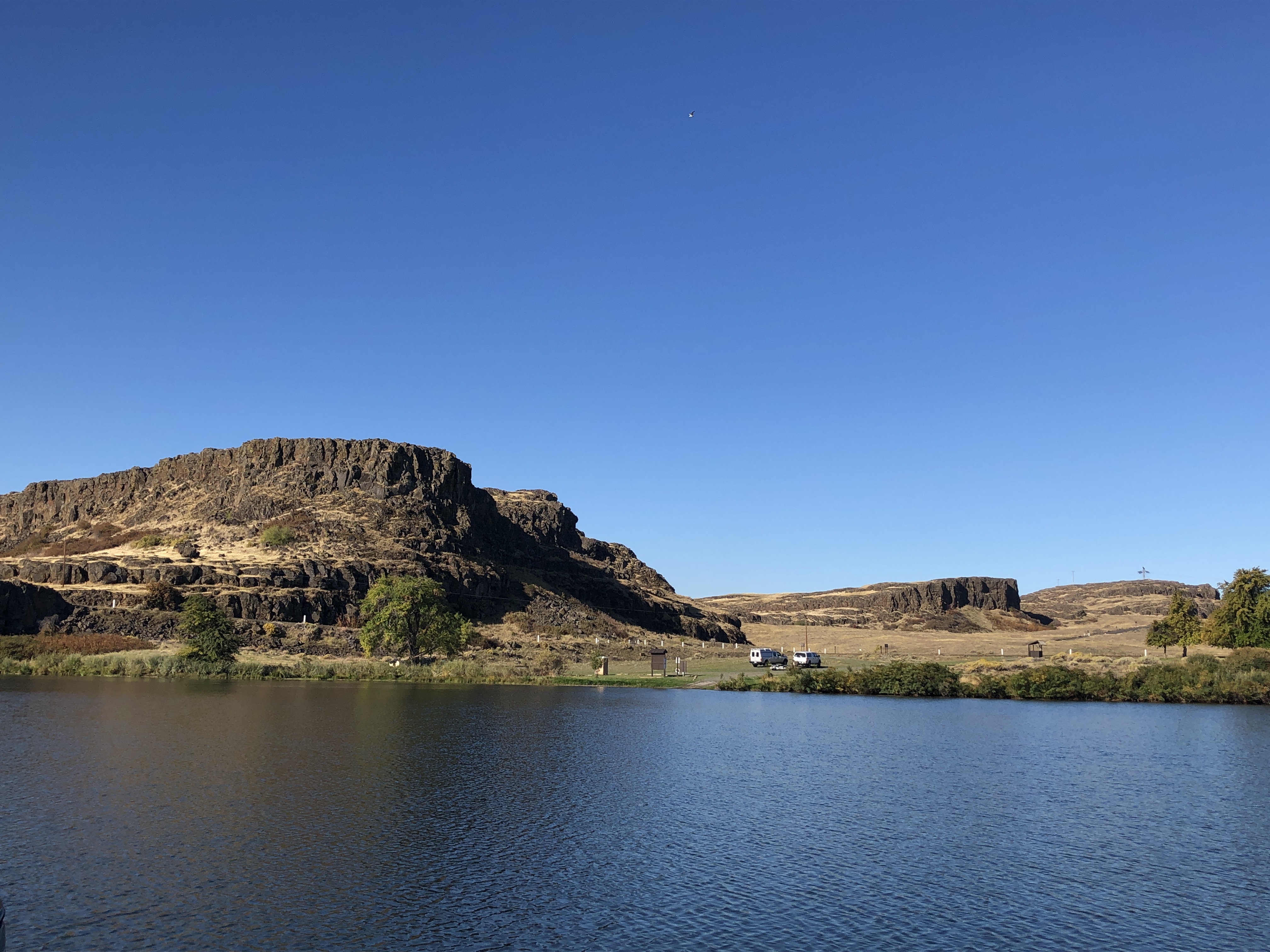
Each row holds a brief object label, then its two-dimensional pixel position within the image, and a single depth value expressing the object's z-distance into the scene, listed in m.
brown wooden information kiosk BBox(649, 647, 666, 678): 92.06
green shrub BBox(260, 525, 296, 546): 135.62
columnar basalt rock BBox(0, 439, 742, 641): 120.94
